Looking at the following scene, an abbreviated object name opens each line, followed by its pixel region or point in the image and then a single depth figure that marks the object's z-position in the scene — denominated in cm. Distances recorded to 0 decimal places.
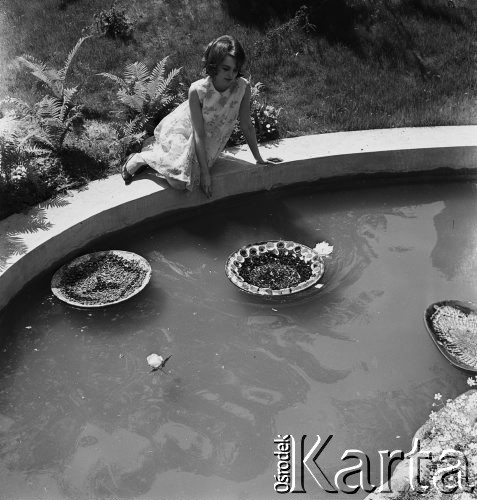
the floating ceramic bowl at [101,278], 538
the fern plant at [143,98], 719
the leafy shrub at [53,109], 677
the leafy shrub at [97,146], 681
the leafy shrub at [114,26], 903
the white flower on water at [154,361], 479
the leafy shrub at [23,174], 611
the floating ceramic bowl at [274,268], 555
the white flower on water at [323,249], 607
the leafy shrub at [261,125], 734
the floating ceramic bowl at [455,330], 492
